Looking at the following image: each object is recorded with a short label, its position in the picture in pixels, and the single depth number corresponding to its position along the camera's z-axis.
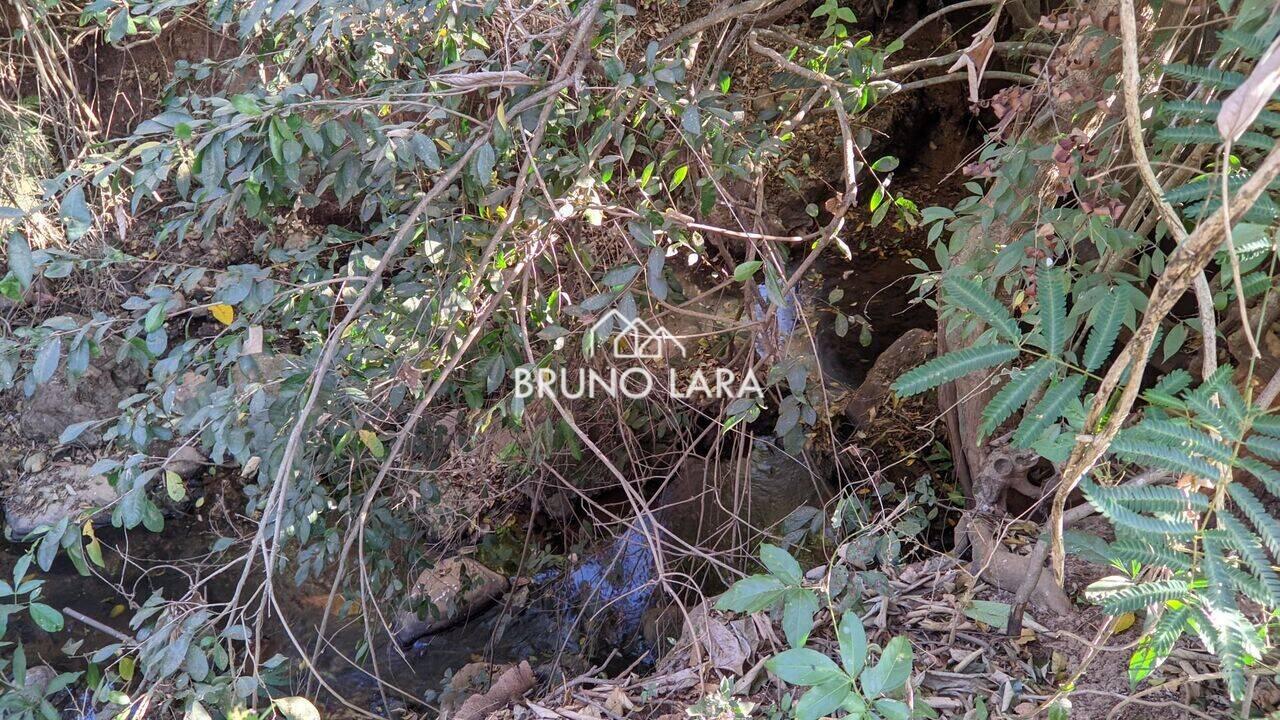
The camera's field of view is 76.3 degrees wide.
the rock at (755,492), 2.88
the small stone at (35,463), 4.06
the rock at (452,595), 3.03
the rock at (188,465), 3.82
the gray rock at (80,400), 4.11
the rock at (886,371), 3.03
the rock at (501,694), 2.11
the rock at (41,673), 2.84
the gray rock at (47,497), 3.92
